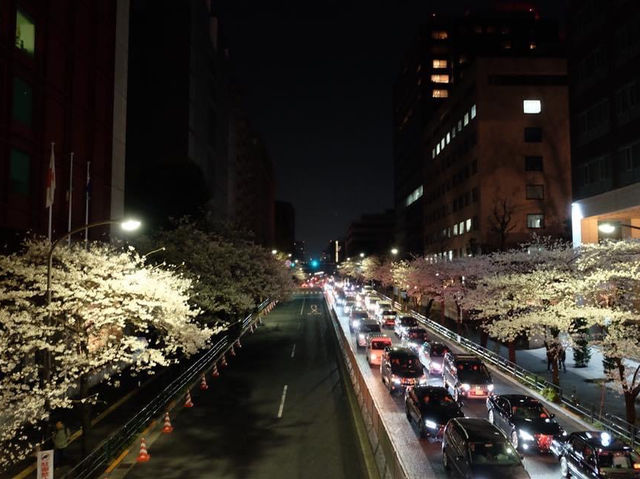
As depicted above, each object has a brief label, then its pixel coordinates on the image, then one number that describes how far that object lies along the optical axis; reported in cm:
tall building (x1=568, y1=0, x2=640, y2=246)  3841
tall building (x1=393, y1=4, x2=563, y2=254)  12256
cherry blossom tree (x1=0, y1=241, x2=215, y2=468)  1714
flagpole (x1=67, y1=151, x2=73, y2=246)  2739
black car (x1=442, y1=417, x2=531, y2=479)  1562
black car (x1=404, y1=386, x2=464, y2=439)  2017
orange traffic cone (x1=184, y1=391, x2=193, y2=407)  2690
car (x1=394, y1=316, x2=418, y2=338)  4850
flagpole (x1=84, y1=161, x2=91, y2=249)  2638
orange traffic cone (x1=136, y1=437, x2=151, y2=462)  1888
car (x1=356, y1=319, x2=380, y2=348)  4300
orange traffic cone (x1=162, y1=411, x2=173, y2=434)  2233
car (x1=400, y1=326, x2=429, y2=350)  4329
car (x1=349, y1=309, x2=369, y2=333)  5130
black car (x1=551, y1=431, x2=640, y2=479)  1503
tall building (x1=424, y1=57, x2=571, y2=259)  7131
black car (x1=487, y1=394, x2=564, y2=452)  1902
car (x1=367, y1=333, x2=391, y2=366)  3594
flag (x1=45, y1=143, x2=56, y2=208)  2236
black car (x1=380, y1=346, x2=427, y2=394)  2786
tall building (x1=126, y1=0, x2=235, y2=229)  6694
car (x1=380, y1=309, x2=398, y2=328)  5847
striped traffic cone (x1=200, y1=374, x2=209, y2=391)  3095
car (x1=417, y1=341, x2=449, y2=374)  3431
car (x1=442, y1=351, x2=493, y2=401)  2667
